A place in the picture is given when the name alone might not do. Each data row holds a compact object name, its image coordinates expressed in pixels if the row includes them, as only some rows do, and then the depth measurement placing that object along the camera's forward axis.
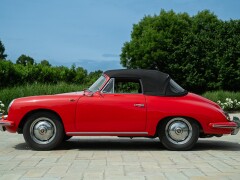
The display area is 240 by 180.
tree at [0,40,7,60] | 97.69
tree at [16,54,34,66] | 97.69
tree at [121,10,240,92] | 41.59
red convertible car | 8.27
